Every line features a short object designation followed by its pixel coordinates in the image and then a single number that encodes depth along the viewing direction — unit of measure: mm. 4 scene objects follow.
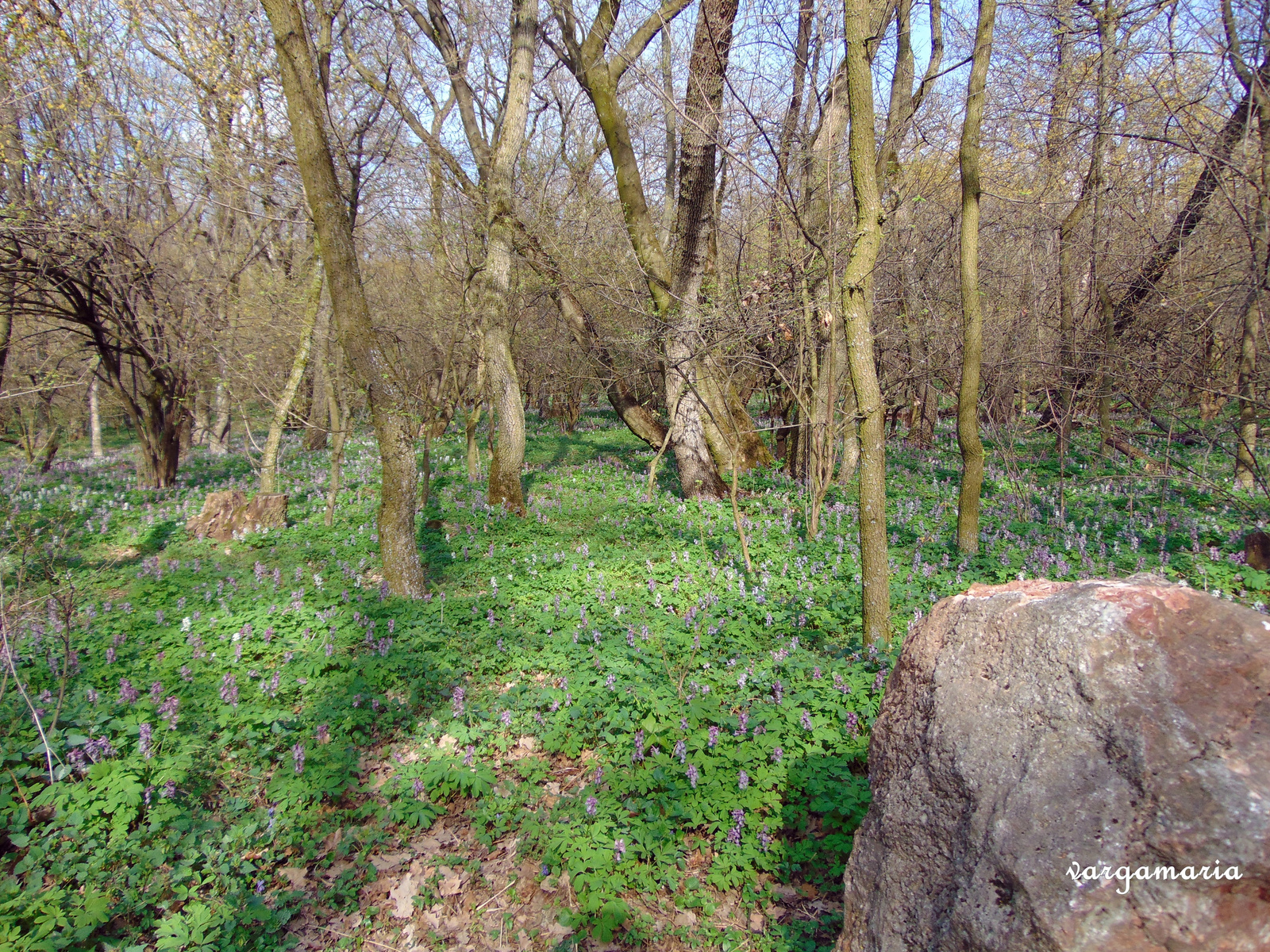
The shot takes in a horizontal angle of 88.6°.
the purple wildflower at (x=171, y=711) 4154
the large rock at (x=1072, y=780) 1696
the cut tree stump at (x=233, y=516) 8594
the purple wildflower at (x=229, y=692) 4465
